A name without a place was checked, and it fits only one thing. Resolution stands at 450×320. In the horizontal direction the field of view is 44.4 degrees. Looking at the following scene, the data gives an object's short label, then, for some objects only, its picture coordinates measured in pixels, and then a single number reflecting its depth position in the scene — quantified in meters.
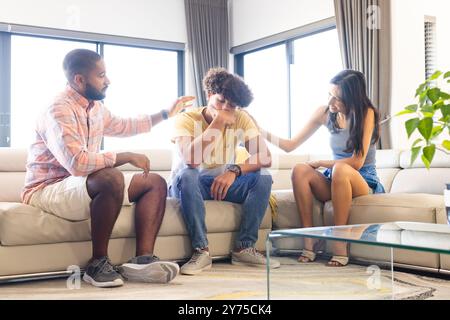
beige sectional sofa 2.09
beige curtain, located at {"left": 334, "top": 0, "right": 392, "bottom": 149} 3.90
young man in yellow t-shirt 2.40
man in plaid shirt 2.06
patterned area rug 1.31
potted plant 1.29
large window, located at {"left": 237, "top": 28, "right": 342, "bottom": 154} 4.64
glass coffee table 1.15
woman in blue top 2.47
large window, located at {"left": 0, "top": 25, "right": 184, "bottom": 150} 4.81
